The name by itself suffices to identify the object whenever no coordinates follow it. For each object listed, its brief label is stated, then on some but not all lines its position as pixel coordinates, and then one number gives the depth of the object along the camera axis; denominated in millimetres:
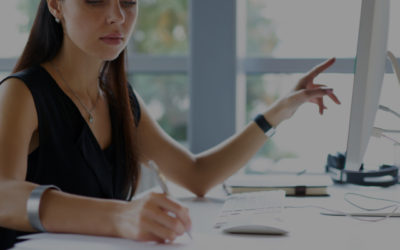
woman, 1057
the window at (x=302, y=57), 2354
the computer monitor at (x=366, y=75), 1108
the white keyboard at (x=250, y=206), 1163
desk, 1010
